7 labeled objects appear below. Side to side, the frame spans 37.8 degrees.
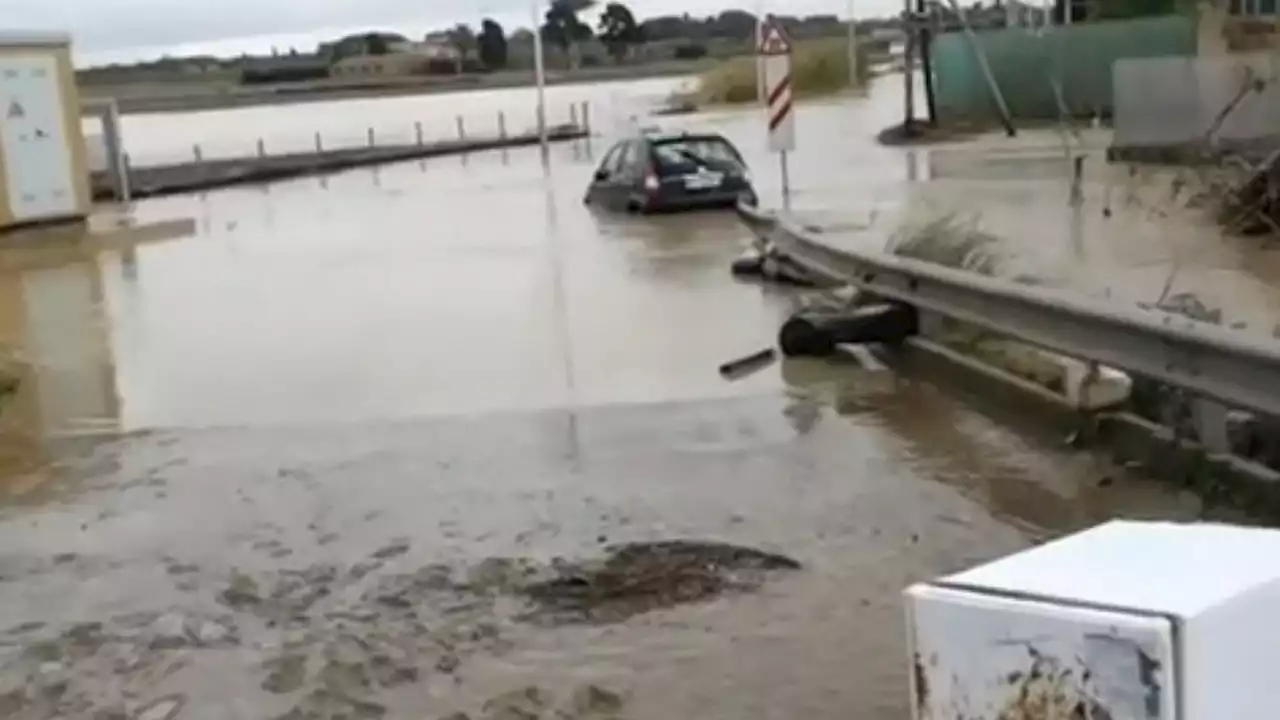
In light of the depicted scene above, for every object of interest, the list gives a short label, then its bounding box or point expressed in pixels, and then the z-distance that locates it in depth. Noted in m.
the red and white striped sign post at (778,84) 21.55
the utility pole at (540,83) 53.84
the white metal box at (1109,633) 2.46
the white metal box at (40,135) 31.47
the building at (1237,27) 35.56
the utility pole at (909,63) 47.77
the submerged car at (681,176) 26.34
